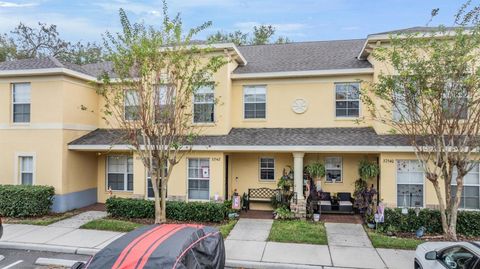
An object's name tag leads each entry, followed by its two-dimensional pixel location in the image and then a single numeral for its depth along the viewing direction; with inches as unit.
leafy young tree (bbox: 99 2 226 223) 407.2
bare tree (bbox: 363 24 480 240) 357.4
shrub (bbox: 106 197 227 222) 492.4
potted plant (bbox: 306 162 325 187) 544.1
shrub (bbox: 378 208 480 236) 425.1
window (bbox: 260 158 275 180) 593.6
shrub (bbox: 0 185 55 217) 505.4
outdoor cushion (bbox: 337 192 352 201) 564.1
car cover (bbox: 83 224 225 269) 190.9
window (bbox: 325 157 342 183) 577.3
